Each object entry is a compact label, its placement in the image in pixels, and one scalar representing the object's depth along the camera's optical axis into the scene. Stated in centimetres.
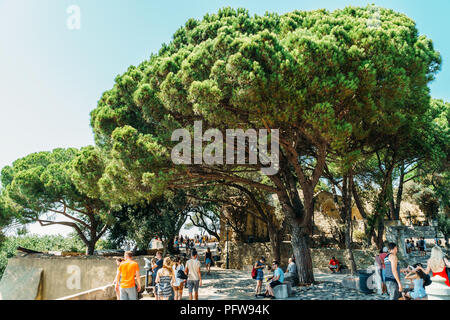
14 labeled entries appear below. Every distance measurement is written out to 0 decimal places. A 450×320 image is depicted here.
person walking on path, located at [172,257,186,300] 743
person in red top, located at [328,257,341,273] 1591
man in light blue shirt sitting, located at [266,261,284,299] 872
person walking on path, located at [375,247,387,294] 754
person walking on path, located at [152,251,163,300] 893
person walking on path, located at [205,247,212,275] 1623
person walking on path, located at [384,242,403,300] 563
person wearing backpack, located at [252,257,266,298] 923
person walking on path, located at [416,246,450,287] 529
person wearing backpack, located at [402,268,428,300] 545
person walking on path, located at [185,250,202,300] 708
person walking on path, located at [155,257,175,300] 634
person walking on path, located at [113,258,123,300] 576
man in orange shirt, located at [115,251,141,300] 554
